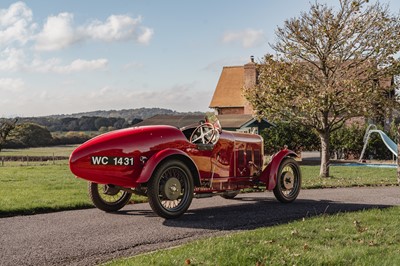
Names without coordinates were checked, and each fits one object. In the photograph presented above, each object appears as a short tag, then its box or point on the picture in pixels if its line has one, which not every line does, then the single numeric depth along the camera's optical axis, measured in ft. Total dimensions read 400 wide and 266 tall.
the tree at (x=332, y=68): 57.88
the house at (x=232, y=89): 145.69
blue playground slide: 94.82
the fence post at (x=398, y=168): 51.24
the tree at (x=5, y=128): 108.17
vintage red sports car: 24.77
